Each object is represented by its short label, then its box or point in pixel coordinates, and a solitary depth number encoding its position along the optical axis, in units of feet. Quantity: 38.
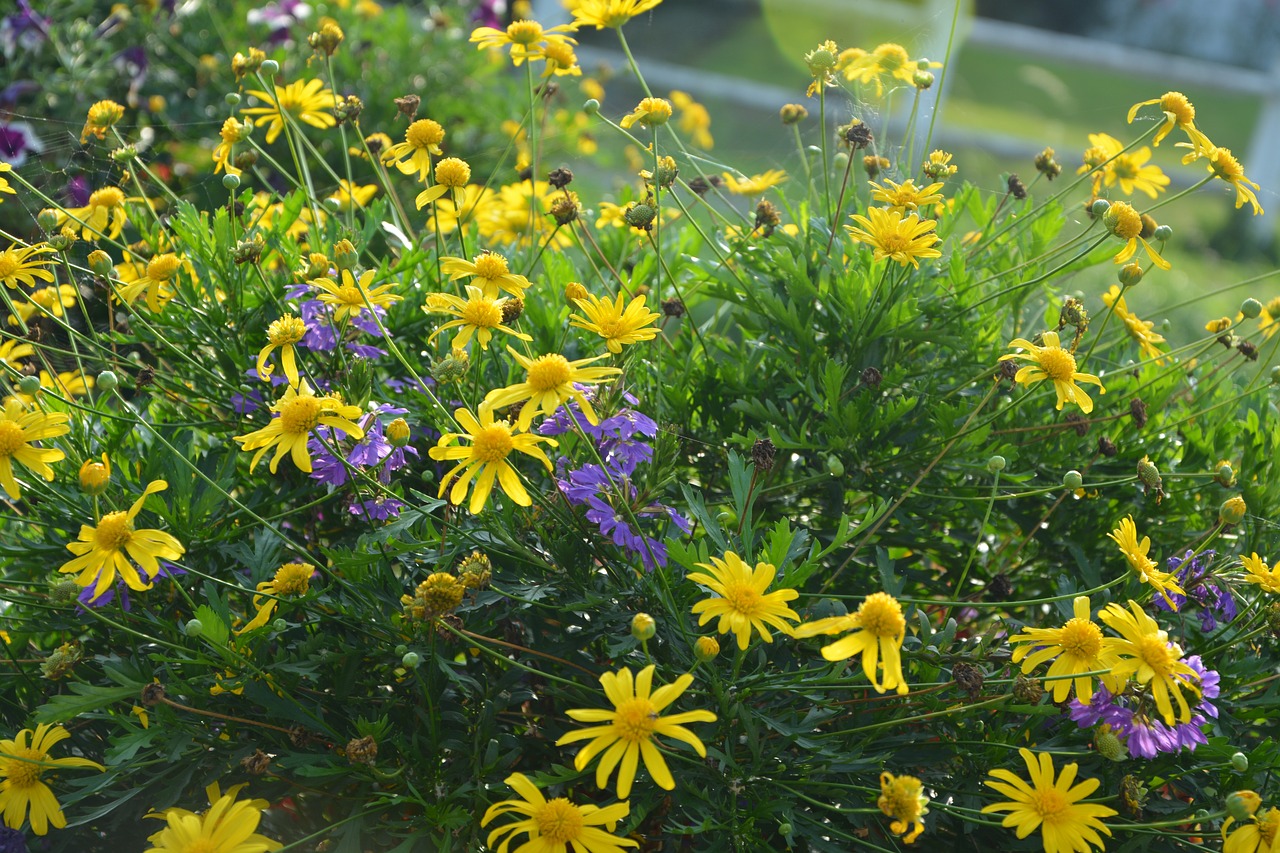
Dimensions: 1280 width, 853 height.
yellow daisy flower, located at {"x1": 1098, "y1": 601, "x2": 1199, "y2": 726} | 3.59
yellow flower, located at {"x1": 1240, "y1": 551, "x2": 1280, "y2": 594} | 3.76
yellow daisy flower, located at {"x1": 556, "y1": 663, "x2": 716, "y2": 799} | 3.53
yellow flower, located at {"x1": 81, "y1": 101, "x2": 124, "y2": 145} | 4.21
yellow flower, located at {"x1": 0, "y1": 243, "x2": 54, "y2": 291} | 3.90
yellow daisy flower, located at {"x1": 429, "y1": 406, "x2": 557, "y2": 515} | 3.66
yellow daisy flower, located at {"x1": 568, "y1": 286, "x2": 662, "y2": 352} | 3.79
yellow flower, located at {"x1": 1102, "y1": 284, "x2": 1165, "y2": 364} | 4.22
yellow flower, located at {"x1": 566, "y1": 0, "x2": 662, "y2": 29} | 4.17
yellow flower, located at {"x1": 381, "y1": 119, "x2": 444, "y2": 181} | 3.99
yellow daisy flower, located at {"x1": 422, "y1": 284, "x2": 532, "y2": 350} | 3.78
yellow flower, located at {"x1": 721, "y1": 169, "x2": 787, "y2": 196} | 4.42
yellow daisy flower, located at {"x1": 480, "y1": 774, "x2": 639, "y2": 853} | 3.58
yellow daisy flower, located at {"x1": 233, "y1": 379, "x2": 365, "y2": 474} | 3.73
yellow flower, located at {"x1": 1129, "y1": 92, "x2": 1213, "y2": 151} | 4.11
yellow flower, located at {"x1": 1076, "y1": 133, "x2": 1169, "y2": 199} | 4.33
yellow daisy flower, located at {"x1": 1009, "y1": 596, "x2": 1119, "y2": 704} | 3.66
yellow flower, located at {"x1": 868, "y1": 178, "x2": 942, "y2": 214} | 3.97
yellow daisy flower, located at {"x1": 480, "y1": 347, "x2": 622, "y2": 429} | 3.71
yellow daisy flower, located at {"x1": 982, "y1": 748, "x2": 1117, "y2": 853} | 3.63
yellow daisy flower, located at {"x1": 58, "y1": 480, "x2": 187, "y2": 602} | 3.65
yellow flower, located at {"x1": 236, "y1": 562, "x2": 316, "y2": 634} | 3.77
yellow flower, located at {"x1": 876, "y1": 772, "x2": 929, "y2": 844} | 3.54
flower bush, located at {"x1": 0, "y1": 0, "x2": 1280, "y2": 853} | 3.69
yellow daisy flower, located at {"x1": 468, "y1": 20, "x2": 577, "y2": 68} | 4.17
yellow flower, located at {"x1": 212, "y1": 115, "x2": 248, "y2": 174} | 4.13
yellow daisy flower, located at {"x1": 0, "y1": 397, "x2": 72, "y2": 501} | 3.68
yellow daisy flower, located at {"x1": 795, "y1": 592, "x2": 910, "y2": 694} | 3.52
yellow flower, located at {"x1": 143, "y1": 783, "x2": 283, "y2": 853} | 3.58
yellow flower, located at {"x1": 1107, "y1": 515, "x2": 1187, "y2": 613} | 3.74
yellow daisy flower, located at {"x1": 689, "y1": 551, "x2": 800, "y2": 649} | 3.61
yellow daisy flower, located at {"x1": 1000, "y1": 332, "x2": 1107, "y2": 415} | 3.81
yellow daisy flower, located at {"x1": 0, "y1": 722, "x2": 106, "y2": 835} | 3.72
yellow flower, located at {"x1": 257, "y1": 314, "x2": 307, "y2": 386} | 3.80
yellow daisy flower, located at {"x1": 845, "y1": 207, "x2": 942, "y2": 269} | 3.86
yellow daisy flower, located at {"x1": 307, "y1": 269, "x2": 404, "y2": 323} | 3.87
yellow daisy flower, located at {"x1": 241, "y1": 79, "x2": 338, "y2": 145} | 4.33
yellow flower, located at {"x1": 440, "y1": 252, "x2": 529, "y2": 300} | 3.86
